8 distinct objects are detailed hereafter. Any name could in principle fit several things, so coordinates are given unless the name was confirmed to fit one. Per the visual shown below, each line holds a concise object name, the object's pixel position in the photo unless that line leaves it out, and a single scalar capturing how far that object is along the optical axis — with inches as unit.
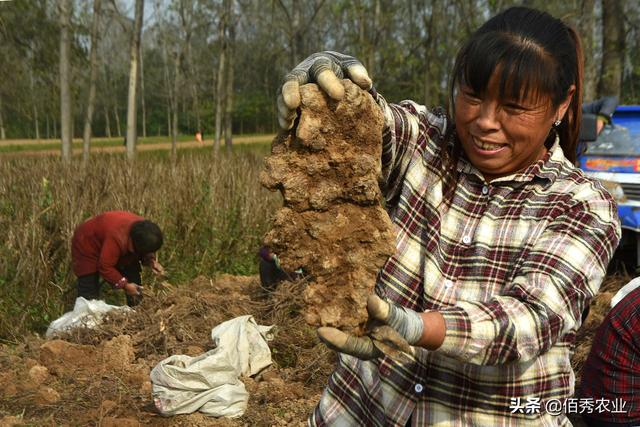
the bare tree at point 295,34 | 462.6
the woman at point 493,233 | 47.0
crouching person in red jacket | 191.9
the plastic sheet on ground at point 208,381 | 130.6
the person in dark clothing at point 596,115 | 190.7
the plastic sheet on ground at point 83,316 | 174.6
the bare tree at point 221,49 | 559.2
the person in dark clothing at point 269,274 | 205.2
